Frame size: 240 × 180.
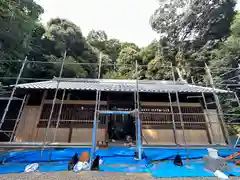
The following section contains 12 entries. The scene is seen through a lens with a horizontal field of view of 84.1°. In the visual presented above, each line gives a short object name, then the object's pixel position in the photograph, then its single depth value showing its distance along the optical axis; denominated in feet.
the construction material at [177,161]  10.62
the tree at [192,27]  35.96
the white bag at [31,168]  9.36
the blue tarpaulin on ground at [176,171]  8.82
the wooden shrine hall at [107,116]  16.93
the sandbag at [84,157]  10.45
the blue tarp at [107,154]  11.25
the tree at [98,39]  60.49
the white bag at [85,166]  9.66
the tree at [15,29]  16.58
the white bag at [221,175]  8.42
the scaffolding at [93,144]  10.48
